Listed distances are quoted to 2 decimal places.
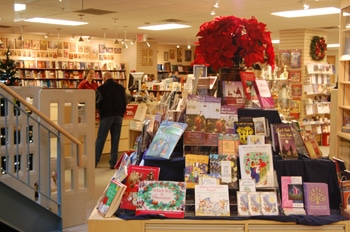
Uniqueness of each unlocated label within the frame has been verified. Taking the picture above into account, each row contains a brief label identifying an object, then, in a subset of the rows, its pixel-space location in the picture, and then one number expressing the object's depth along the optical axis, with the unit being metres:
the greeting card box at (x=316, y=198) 2.83
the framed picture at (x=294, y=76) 11.38
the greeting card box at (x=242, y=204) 2.78
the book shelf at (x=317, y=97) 11.34
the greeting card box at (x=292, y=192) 2.87
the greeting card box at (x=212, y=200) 2.77
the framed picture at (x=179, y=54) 19.22
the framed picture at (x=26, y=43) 14.38
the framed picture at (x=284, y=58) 11.45
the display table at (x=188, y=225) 2.75
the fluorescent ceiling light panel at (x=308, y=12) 8.67
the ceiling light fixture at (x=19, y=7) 8.07
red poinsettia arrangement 3.21
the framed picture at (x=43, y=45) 14.80
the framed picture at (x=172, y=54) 18.92
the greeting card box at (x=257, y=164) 2.87
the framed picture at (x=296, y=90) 11.36
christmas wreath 11.55
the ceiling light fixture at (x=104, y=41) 14.21
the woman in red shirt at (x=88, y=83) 8.84
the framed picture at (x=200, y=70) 3.30
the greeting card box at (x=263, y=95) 3.23
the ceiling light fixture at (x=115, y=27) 10.63
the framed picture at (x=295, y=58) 11.34
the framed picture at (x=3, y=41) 13.87
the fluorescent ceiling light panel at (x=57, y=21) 10.53
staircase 4.75
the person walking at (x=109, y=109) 7.92
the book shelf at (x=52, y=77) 14.54
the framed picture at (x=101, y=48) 16.31
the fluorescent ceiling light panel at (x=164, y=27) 11.58
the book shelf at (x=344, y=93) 6.76
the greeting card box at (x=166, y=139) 2.91
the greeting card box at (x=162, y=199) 2.77
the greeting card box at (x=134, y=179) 2.85
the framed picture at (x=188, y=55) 19.64
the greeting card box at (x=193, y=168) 2.87
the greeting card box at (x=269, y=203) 2.78
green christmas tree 6.91
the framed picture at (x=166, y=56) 18.69
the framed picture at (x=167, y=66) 18.38
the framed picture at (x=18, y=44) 14.19
